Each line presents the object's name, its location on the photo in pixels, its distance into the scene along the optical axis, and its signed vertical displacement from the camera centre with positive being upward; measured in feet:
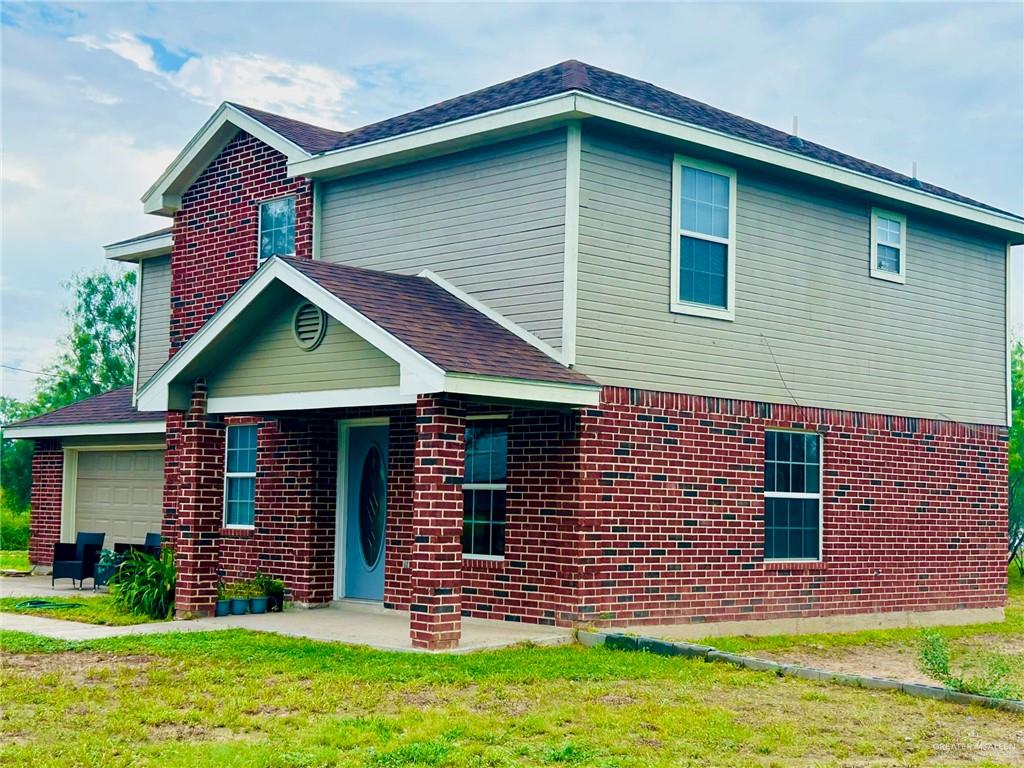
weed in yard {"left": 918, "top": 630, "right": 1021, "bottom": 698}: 32.63 -4.85
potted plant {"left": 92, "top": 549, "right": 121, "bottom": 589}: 58.69 -4.14
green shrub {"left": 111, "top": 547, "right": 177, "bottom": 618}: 48.60 -4.36
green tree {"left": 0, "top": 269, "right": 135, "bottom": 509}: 127.03 +13.77
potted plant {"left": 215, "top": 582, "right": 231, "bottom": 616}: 48.37 -4.92
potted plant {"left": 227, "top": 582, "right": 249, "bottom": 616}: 48.88 -4.68
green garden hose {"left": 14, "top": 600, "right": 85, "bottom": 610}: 52.26 -5.52
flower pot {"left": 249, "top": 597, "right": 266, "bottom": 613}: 49.34 -4.91
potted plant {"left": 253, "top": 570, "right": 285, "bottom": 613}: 50.01 -4.42
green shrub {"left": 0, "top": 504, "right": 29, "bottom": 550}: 113.39 -5.11
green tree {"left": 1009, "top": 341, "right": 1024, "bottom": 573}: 92.02 +2.96
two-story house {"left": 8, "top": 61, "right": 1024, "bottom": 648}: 42.80 +4.63
